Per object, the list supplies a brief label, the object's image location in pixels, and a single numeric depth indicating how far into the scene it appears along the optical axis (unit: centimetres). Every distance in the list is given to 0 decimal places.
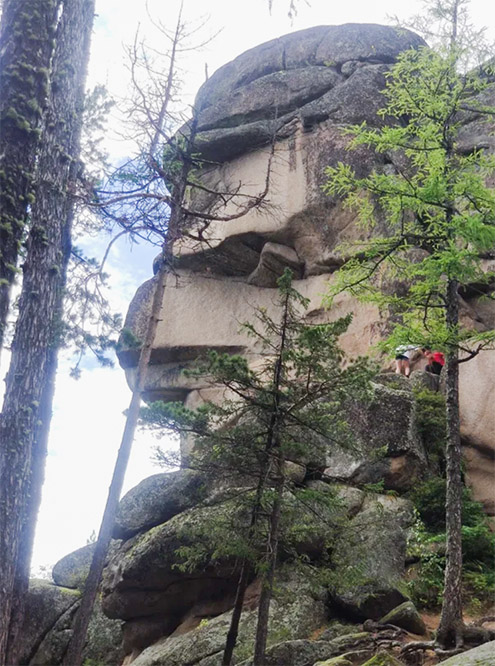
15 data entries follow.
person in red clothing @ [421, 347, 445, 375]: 1794
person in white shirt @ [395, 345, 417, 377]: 1789
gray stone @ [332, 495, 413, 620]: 1063
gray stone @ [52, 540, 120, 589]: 1534
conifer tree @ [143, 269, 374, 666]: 939
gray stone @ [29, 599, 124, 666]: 1343
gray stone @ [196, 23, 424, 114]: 2364
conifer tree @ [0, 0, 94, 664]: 778
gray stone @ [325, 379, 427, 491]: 1403
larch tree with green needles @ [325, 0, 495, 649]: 952
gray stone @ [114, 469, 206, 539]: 1326
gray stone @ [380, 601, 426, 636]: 1030
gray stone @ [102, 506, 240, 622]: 1200
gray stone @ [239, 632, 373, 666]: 922
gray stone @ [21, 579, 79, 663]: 1411
